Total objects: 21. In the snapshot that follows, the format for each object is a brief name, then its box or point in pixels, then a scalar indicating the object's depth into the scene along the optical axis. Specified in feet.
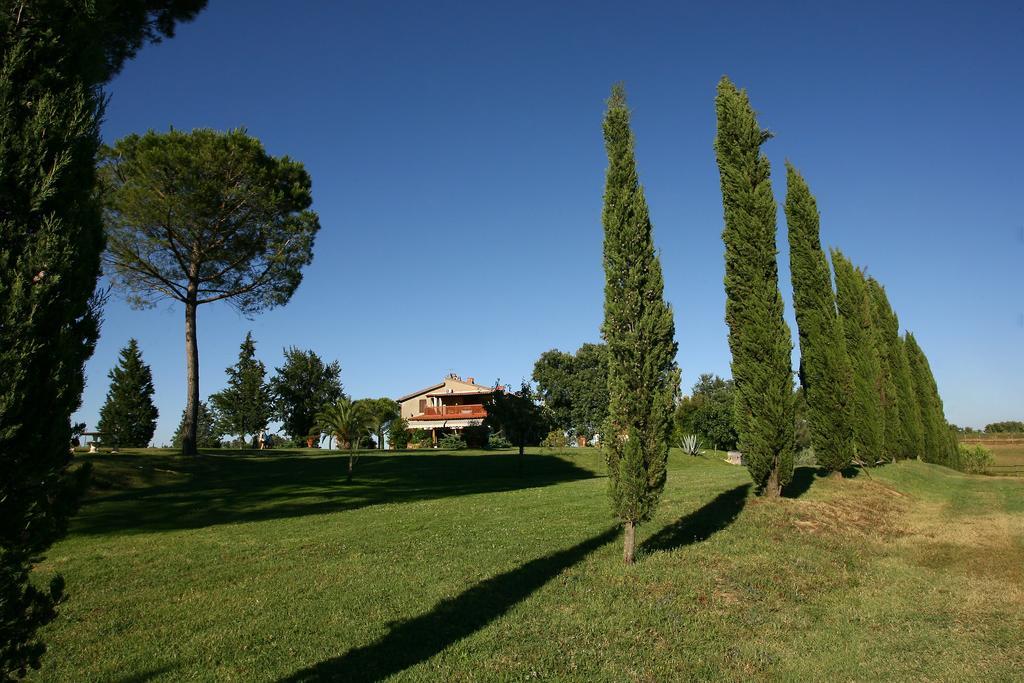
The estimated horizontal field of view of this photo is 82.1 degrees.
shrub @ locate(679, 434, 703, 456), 121.80
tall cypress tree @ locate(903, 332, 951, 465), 104.47
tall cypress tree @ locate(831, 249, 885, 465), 74.28
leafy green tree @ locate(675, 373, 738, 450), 152.87
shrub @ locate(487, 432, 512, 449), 136.77
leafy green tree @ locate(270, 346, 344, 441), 181.98
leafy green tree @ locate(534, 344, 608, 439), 230.68
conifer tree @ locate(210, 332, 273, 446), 198.70
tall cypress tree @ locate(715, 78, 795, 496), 50.03
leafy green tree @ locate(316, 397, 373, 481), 80.48
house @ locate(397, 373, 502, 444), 194.49
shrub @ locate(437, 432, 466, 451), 143.75
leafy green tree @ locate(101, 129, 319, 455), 85.56
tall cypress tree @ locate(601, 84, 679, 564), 32.94
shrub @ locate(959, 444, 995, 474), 109.60
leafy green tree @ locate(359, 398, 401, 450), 176.18
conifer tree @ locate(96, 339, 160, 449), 125.29
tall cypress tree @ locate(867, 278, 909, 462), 89.76
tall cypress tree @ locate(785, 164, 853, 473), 64.03
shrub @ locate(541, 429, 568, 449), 149.79
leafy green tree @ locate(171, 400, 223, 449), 211.51
